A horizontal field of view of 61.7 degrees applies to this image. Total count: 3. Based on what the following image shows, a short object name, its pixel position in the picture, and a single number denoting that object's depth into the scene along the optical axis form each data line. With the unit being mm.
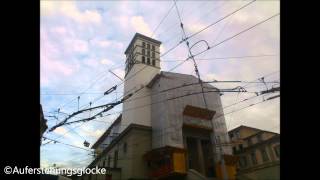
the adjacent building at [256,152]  34812
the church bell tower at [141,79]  36938
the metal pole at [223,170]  15839
